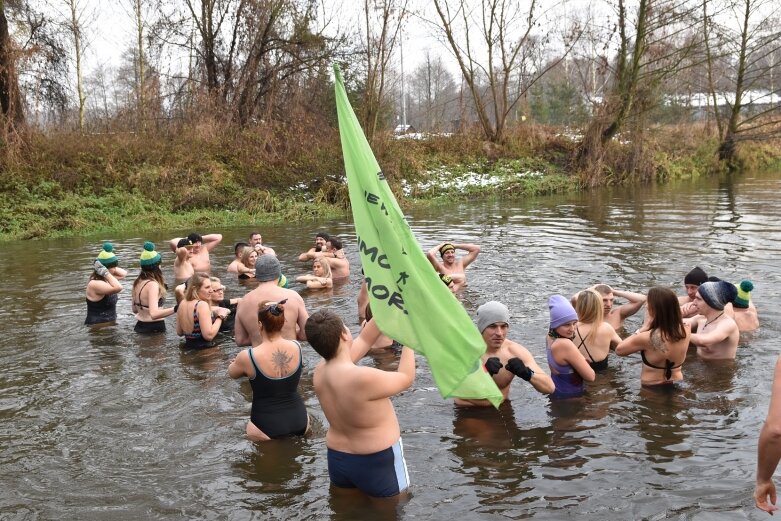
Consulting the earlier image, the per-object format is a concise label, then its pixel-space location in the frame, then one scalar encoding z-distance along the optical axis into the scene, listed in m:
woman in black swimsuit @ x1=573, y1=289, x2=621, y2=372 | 7.04
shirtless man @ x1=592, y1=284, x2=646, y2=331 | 8.44
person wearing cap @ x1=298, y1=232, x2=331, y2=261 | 14.03
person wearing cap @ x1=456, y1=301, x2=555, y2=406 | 5.79
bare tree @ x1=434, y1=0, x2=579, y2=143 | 32.88
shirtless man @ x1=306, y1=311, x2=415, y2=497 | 4.53
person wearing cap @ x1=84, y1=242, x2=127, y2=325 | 10.41
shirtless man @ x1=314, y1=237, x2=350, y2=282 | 13.62
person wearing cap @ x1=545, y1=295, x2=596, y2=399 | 6.48
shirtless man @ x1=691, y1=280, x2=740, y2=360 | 7.74
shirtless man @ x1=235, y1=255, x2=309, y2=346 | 7.36
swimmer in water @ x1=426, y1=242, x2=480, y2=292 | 11.86
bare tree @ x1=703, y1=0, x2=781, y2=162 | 32.78
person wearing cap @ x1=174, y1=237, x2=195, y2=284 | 13.37
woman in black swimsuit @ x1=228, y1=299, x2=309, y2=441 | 5.89
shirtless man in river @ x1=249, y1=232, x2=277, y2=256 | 13.49
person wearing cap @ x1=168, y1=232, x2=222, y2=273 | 13.98
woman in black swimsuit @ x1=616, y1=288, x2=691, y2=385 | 6.69
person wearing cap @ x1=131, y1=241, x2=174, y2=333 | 9.70
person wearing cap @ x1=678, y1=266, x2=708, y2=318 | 8.73
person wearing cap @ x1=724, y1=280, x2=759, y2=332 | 8.82
